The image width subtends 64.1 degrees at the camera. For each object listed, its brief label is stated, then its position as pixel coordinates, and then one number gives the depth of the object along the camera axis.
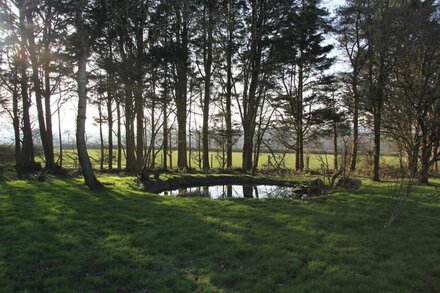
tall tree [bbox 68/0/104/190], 9.66
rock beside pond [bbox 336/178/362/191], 12.38
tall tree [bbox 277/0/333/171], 18.62
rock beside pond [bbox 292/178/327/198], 12.15
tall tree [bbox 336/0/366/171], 18.55
